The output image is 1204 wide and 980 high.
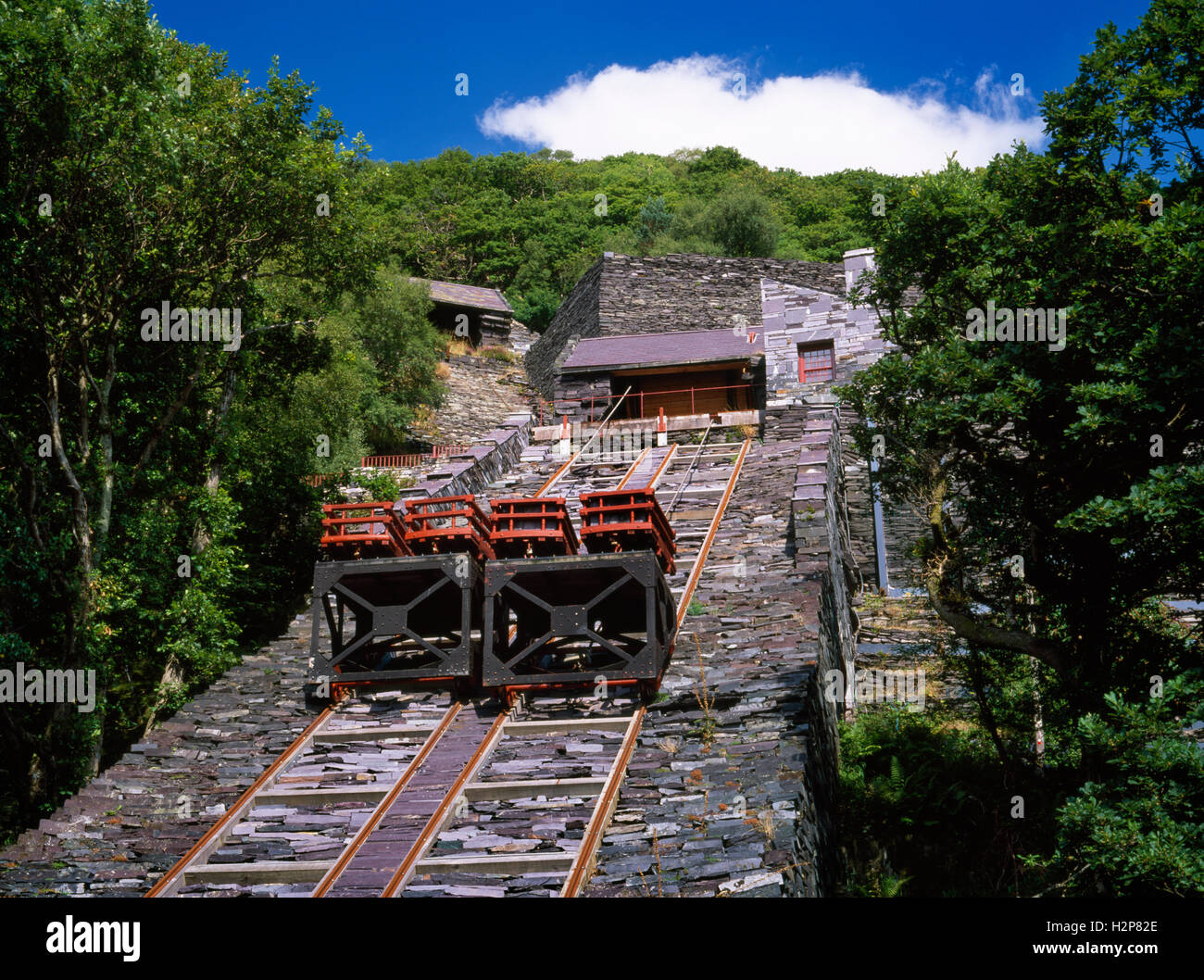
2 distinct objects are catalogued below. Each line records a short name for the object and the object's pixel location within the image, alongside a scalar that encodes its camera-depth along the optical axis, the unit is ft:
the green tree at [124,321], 53.57
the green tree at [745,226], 183.93
